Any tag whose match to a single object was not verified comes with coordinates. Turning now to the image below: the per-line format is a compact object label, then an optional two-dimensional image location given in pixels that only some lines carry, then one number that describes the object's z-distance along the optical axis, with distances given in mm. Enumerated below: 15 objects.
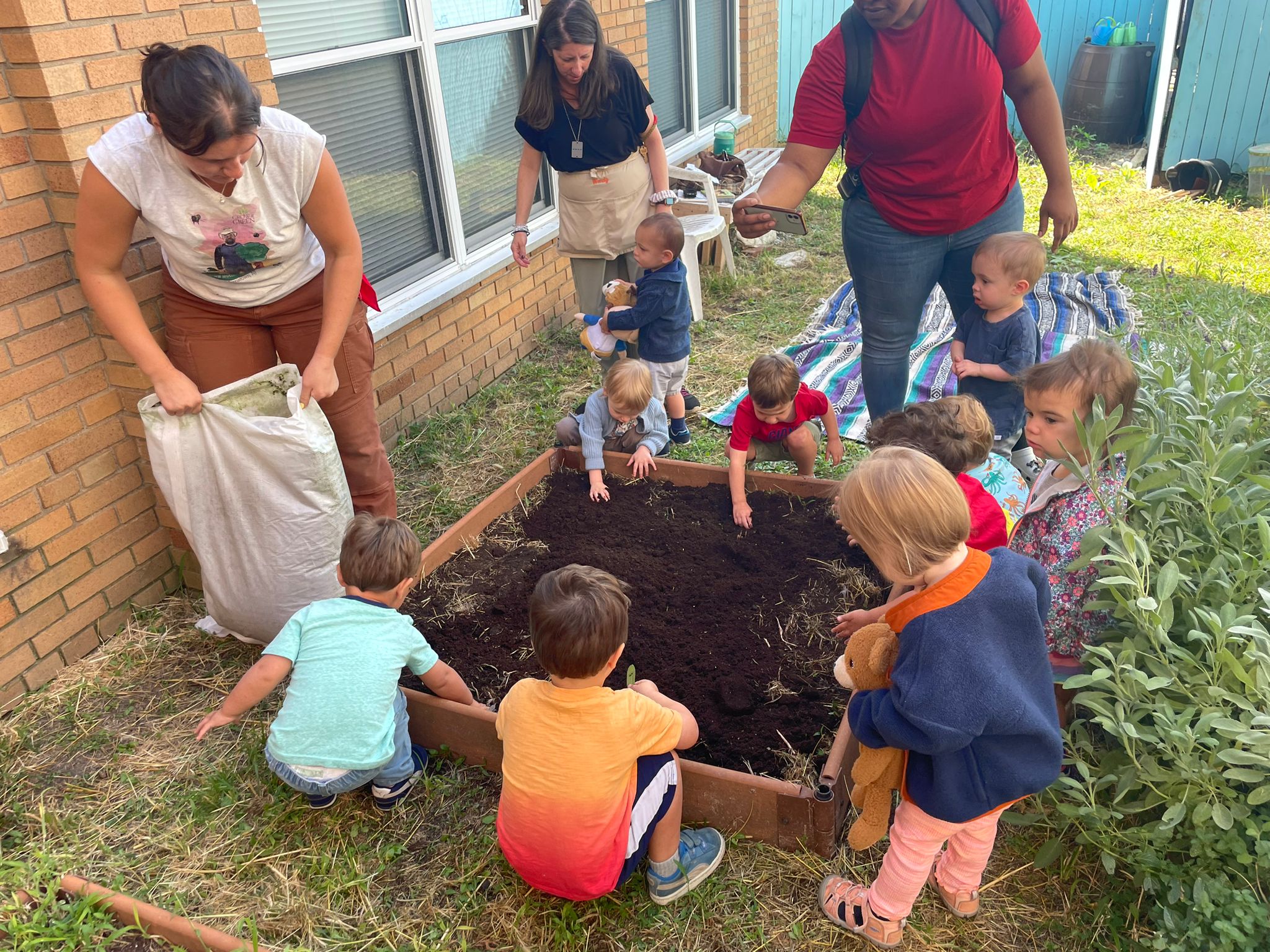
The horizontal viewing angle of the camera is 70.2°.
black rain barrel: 10281
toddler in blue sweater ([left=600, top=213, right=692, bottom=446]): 4164
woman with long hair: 4055
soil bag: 2871
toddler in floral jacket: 2504
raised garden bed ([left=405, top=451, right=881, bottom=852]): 2527
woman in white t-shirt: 2410
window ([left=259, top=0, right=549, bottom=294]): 4094
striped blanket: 5211
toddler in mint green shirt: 2424
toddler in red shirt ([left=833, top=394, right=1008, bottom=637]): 2625
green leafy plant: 1931
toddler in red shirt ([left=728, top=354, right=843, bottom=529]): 3613
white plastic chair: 6289
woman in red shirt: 3152
